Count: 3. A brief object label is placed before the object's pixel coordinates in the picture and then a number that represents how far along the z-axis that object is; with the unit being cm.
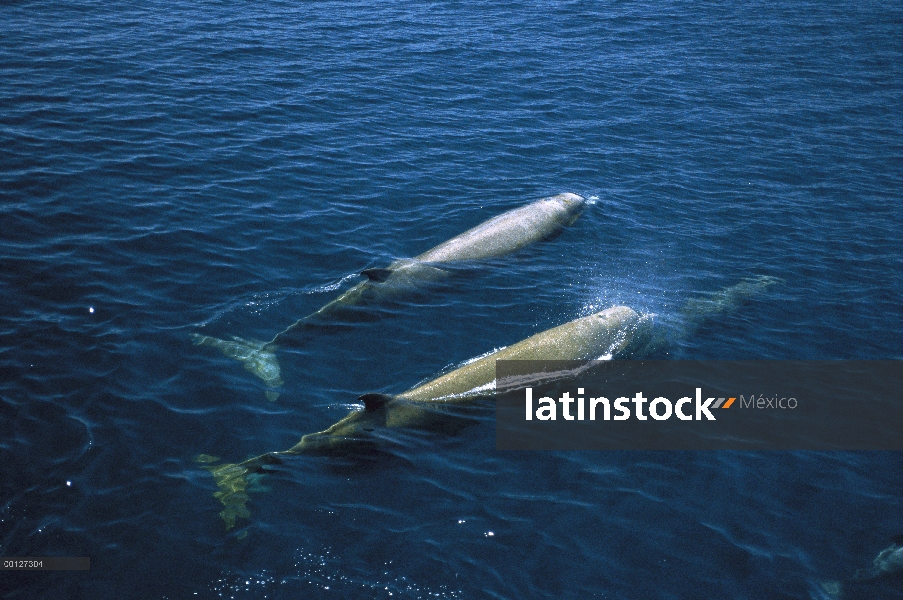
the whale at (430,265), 1370
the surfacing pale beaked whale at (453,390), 1112
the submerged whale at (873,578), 1009
